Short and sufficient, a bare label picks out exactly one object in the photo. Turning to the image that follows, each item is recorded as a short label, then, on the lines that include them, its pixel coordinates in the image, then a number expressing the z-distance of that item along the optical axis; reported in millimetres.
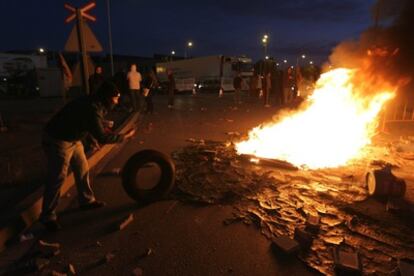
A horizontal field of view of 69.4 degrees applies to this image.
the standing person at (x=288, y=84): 20191
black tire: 4984
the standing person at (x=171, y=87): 19638
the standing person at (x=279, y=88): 20650
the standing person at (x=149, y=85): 14942
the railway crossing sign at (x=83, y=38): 7719
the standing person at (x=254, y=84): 26509
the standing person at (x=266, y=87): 20266
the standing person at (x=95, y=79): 12188
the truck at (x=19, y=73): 33156
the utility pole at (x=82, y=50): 7688
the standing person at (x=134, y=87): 14539
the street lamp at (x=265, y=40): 44100
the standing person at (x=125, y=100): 5647
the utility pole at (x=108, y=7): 26641
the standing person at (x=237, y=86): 21984
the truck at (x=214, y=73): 36250
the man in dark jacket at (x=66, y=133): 4203
